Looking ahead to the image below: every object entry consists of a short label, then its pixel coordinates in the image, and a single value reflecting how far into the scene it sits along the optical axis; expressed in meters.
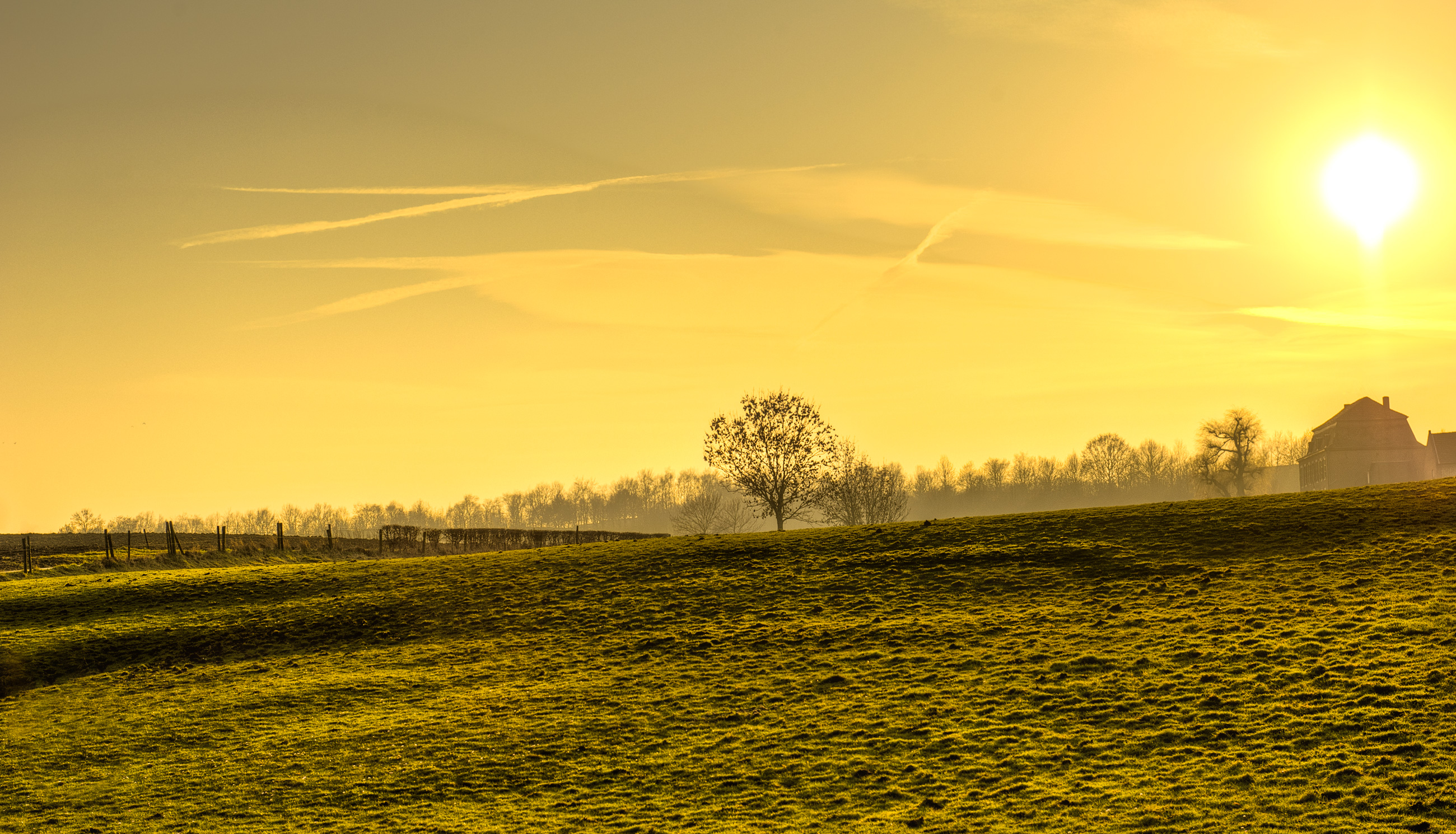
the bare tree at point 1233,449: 157.88
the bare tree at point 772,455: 102.81
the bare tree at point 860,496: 123.38
